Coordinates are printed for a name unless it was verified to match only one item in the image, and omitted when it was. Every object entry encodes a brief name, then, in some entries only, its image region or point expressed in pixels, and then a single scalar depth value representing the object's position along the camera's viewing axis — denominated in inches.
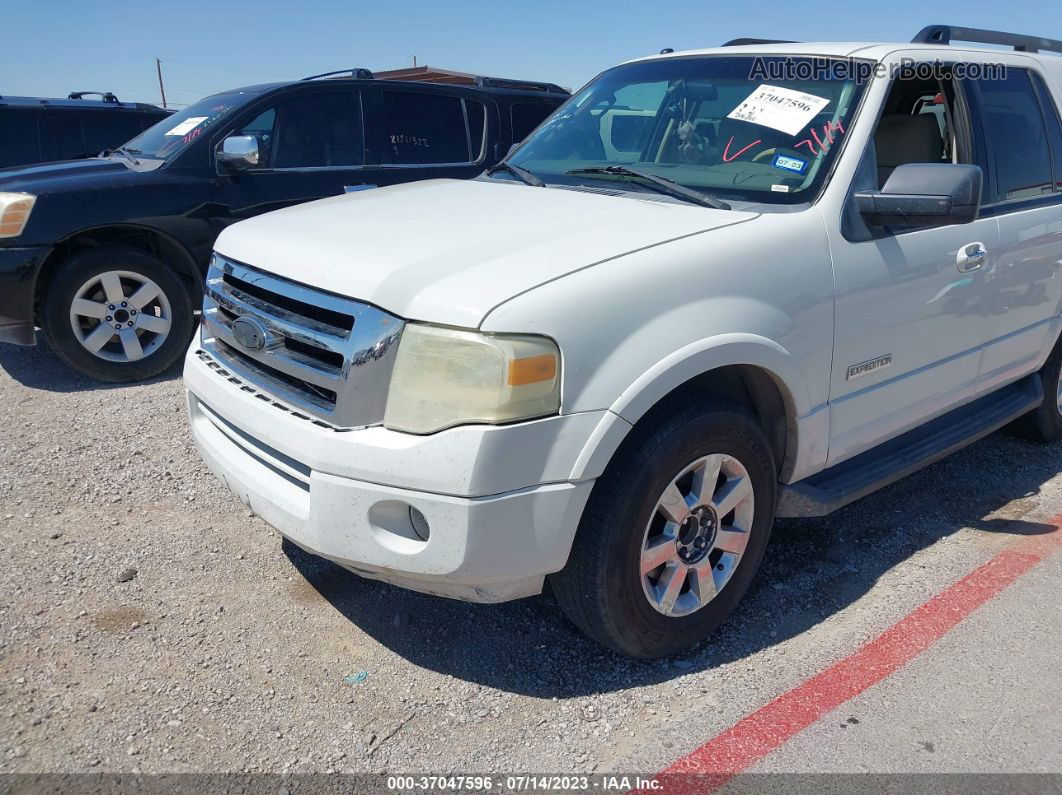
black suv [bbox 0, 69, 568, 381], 203.2
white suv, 88.3
